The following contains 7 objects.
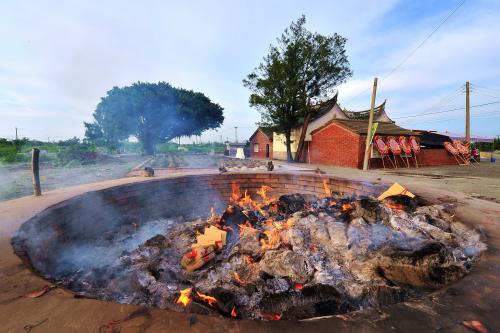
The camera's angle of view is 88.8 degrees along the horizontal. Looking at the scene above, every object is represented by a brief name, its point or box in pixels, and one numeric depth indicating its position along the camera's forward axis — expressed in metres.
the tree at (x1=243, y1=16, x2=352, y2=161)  19.75
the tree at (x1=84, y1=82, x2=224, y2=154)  33.22
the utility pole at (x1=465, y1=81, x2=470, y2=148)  21.67
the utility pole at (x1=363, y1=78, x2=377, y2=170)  13.63
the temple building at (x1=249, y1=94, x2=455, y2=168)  16.61
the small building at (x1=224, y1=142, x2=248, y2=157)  37.56
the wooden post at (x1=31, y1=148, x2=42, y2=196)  5.51
